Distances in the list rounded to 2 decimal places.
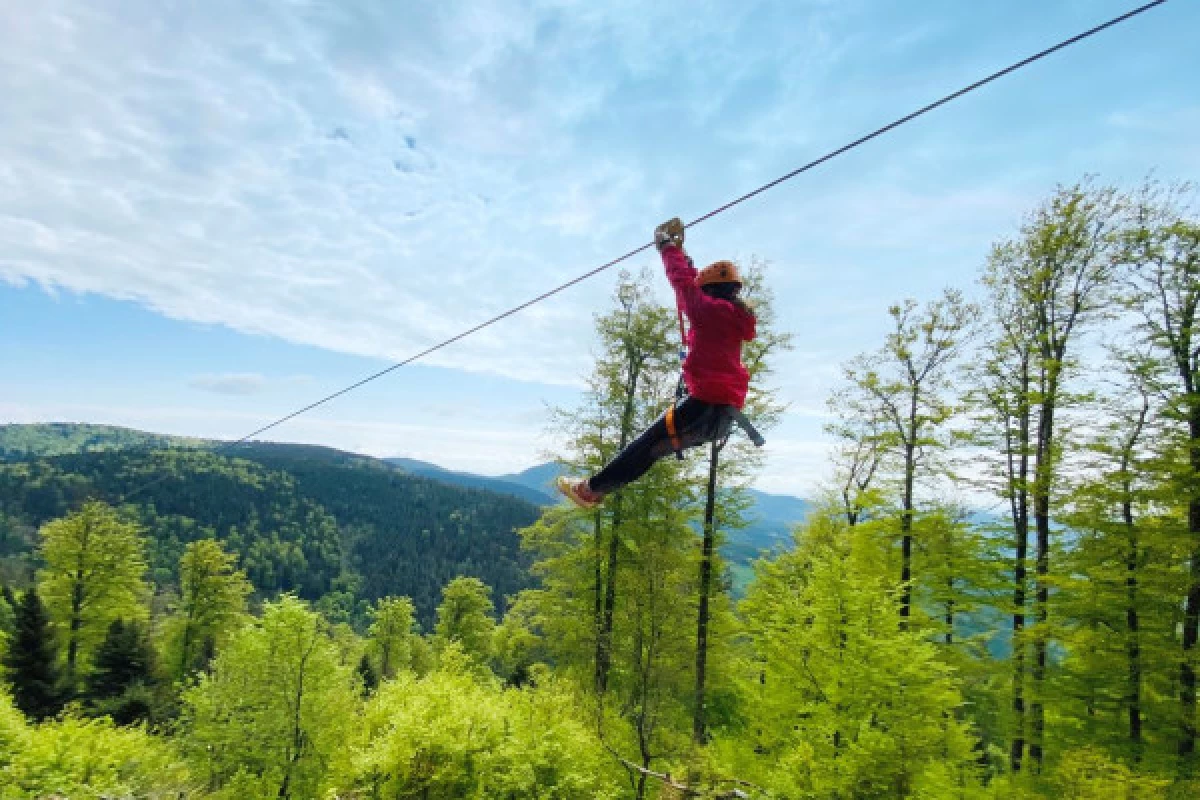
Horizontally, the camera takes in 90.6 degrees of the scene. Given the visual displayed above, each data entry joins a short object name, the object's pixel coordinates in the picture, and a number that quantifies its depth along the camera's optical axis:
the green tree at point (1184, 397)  10.62
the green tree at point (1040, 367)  12.88
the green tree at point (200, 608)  30.95
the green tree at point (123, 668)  25.31
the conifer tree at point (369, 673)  37.81
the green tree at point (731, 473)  15.05
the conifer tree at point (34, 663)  24.88
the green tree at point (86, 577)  28.23
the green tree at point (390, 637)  40.31
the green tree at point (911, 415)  15.54
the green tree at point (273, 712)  17.64
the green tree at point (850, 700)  9.88
